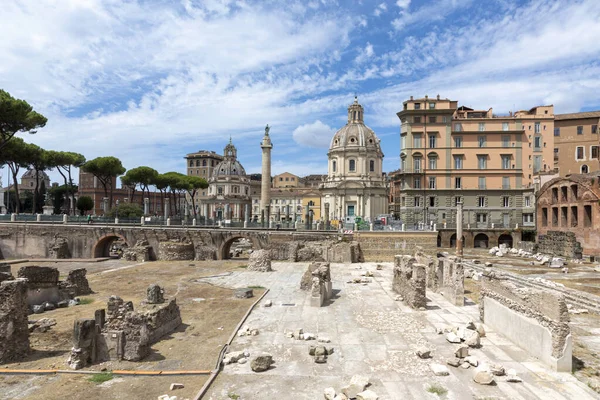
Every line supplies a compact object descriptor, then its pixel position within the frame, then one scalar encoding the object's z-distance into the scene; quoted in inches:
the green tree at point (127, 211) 1929.1
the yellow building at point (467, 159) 1972.8
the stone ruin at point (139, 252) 1336.1
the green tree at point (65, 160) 2144.4
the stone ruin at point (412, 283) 618.5
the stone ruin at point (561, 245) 1373.0
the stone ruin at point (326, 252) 1251.2
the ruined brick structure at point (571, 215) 1378.0
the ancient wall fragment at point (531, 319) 380.8
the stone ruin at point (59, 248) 1408.2
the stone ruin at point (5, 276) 606.1
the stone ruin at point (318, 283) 638.5
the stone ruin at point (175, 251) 1327.5
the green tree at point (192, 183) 2933.1
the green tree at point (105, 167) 2214.6
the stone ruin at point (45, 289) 653.3
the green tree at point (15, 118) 1443.2
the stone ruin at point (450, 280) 655.1
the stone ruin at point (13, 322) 407.8
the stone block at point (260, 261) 1045.2
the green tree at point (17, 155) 1835.6
